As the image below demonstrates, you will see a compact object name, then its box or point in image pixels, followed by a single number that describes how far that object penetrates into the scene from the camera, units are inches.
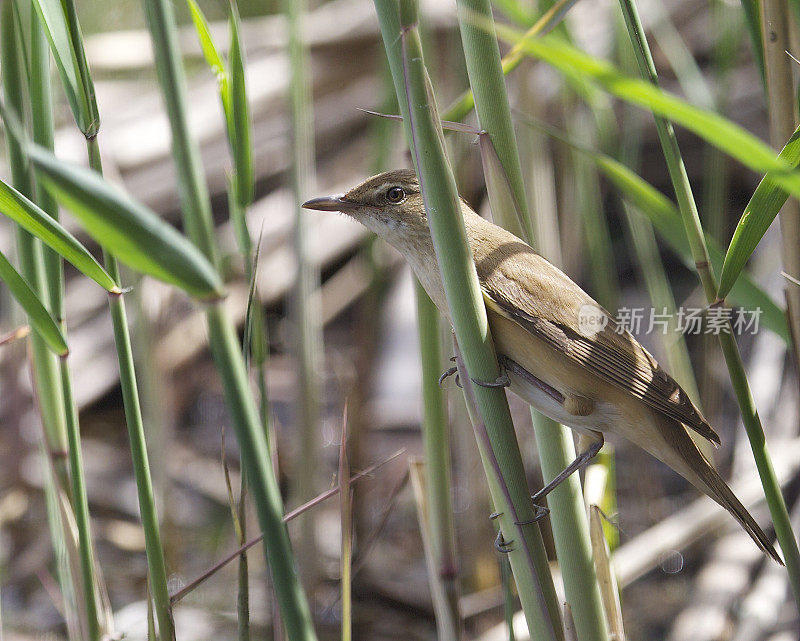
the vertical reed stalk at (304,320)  215.7
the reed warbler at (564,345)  210.7
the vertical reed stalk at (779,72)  210.5
